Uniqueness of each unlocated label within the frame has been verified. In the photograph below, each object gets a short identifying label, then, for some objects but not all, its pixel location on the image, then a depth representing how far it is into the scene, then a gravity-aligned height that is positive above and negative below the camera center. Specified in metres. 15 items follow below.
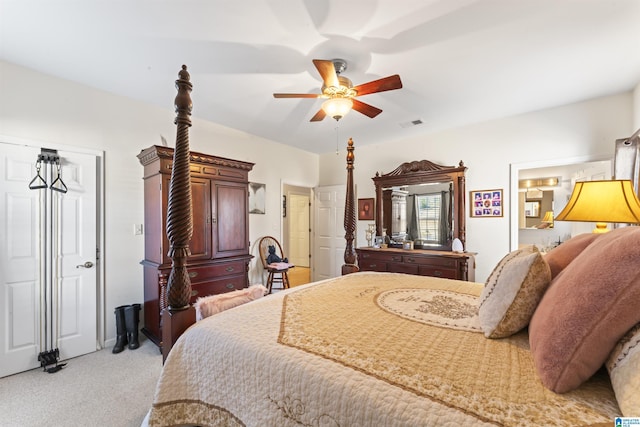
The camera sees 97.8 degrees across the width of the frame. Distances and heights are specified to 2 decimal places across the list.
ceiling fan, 2.02 +0.96
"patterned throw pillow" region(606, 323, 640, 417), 0.59 -0.37
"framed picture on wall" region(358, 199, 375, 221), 4.77 +0.07
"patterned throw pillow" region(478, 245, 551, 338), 1.03 -0.32
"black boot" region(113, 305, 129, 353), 2.76 -1.15
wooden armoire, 2.75 -0.16
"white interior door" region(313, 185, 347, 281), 5.13 -0.35
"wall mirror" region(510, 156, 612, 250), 3.50 +0.17
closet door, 2.34 -0.41
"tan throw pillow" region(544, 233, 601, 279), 1.17 -0.18
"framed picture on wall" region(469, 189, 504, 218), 3.61 +0.12
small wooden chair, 4.19 -0.79
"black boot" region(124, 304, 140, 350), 2.80 -1.12
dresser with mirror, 3.63 -0.14
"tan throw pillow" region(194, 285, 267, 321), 1.45 -0.48
